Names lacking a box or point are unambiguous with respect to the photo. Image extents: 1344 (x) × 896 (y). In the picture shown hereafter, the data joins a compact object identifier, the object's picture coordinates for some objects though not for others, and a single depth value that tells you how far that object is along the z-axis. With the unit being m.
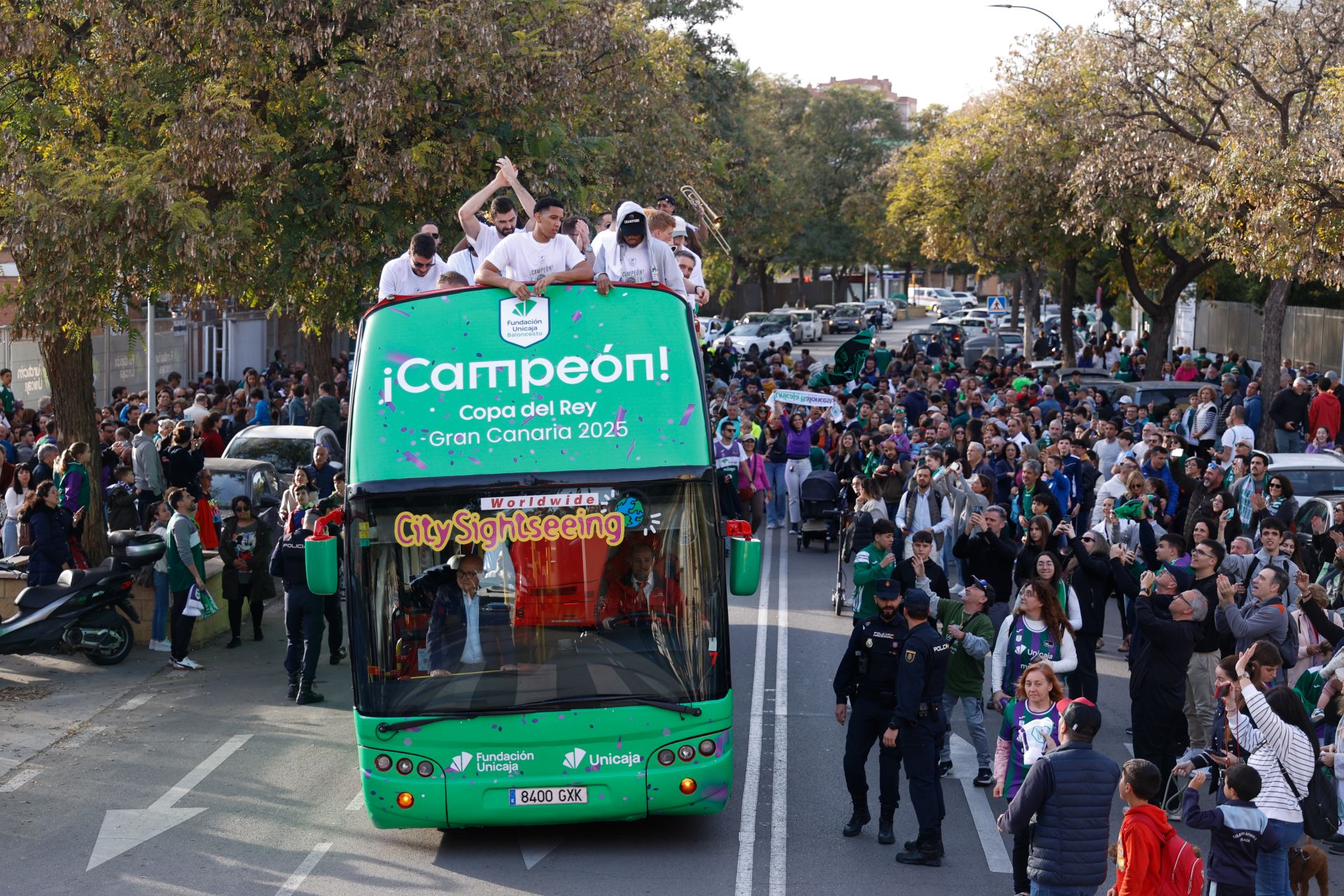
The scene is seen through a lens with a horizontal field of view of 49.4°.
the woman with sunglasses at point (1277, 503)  14.82
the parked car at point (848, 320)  71.25
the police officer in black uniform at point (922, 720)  8.94
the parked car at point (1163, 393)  26.09
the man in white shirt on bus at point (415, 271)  10.23
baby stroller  19.72
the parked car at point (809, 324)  65.06
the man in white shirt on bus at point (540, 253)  9.52
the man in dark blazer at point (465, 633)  8.54
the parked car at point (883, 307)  78.19
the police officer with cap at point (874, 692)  9.16
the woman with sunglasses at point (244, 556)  14.76
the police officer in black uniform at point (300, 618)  12.92
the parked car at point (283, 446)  19.52
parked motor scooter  13.49
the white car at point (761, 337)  55.44
